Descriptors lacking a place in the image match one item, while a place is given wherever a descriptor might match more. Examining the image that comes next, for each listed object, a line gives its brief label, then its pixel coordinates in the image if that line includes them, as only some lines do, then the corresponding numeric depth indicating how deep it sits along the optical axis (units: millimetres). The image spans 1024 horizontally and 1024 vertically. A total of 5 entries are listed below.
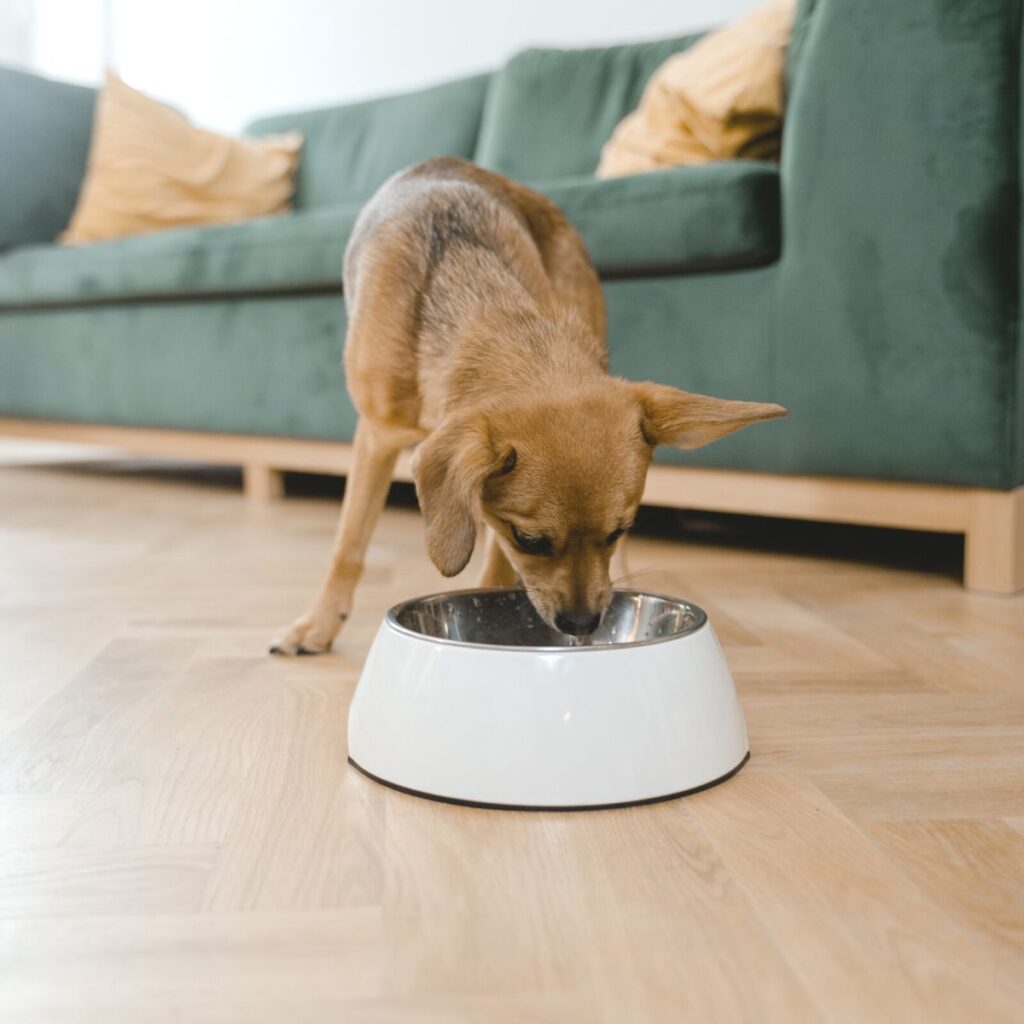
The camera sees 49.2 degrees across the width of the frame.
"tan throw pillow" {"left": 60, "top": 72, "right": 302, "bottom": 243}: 3973
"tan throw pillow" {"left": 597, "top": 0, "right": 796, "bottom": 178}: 2652
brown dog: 1379
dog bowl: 1085
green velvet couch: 2018
